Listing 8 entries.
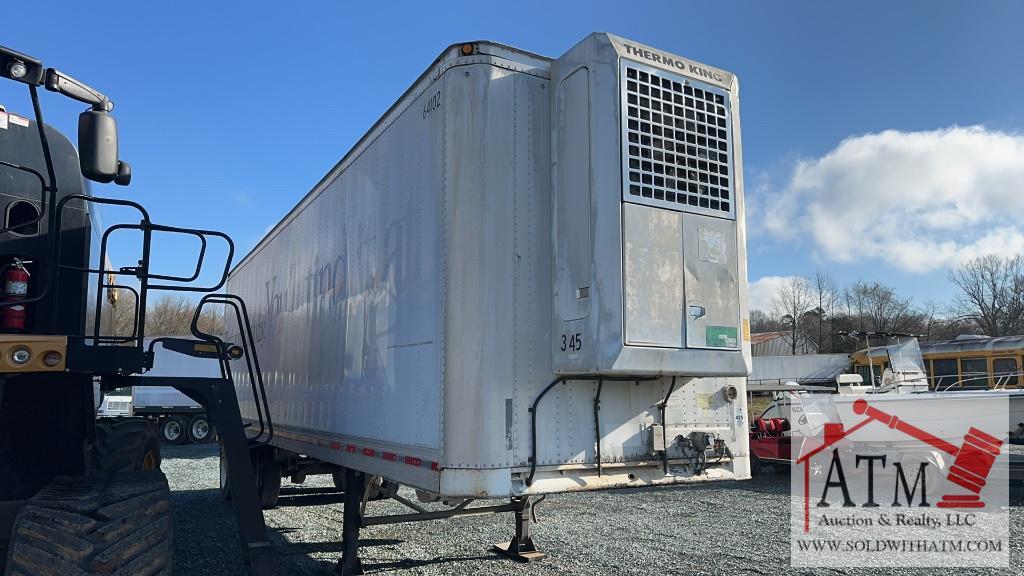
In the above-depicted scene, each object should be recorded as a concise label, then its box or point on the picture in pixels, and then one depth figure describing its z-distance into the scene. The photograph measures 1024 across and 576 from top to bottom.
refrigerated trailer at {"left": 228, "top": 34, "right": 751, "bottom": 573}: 4.23
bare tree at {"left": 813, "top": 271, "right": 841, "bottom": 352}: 60.16
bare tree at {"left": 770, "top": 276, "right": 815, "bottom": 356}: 61.50
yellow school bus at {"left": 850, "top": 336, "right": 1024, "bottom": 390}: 17.62
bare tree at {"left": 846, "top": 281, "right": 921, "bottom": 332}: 59.97
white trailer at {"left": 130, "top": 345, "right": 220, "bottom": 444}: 24.08
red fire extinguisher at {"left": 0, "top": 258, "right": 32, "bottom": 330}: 3.94
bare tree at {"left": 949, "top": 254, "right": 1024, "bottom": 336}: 51.81
